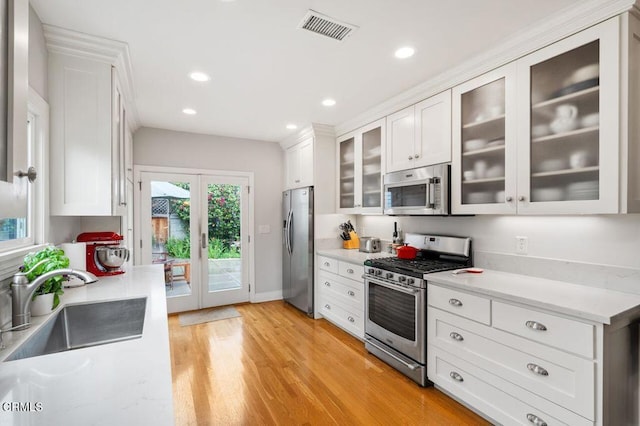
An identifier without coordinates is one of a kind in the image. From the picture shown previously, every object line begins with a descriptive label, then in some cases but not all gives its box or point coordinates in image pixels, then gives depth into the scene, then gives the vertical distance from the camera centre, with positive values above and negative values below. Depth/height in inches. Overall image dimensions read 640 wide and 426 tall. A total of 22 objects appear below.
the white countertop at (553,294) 62.4 -18.8
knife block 166.1 -15.8
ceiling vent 74.8 +46.4
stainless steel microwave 105.3 +8.0
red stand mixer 92.2 -11.9
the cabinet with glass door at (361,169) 137.8 +20.7
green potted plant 56.9 -12.6
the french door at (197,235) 169.5 -12.5
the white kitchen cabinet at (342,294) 133.1 -37.4
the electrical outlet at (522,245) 94.9 -9.6
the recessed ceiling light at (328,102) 129.3 +46.1
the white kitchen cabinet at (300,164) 168.6 +27.6
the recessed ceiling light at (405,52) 88.9 +46.3
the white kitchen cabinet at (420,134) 106.0 +28.8
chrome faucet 50.9 -12.9
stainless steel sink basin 60.0 -23.3
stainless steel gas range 99.0 -29.6
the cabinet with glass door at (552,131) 67.2 +20.8
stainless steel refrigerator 165.8 -19.6
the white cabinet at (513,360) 62.6 -34.3
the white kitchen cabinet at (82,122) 79.4 +23.4
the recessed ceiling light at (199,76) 104.1 +45.9
